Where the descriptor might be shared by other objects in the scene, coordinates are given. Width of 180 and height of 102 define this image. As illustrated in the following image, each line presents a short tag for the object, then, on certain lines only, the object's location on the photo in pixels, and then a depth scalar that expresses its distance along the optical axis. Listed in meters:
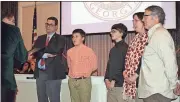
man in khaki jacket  1.77
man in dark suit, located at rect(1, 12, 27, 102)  2.29
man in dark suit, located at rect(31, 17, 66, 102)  3.09
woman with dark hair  2.18
